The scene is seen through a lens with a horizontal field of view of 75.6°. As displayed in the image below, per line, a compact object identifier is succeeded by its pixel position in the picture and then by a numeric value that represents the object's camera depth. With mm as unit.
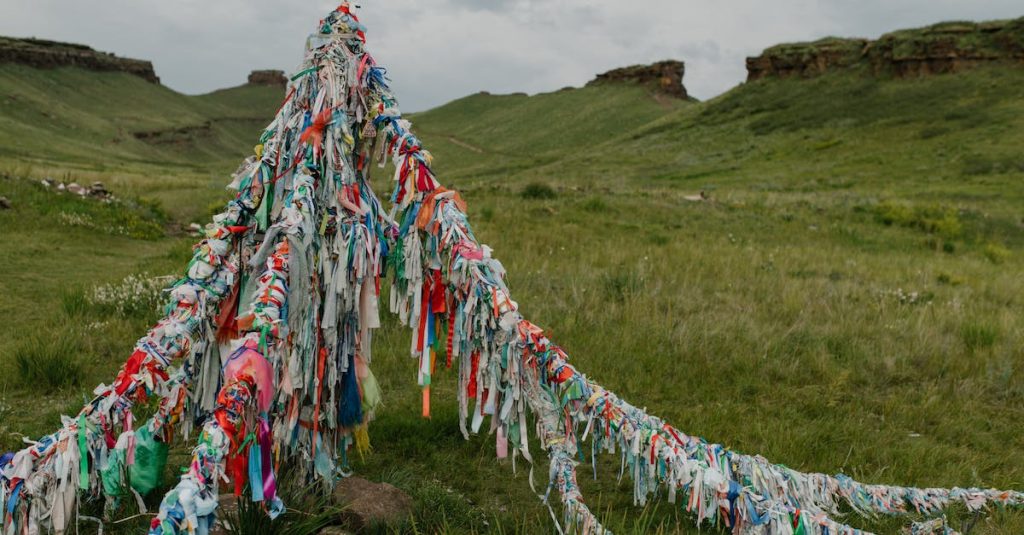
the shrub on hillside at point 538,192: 17500
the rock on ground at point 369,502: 3076
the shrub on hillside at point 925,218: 15227
